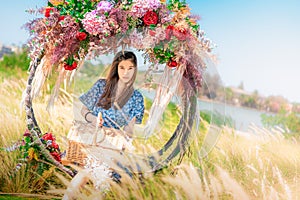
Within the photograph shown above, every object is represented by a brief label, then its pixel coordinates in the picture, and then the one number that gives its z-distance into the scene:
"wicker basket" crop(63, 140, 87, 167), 4.17
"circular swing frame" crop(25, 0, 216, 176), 3.93
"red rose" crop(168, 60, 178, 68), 3.97
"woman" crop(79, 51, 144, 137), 4.02
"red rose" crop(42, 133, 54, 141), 4.61
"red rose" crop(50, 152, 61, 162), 4.53
